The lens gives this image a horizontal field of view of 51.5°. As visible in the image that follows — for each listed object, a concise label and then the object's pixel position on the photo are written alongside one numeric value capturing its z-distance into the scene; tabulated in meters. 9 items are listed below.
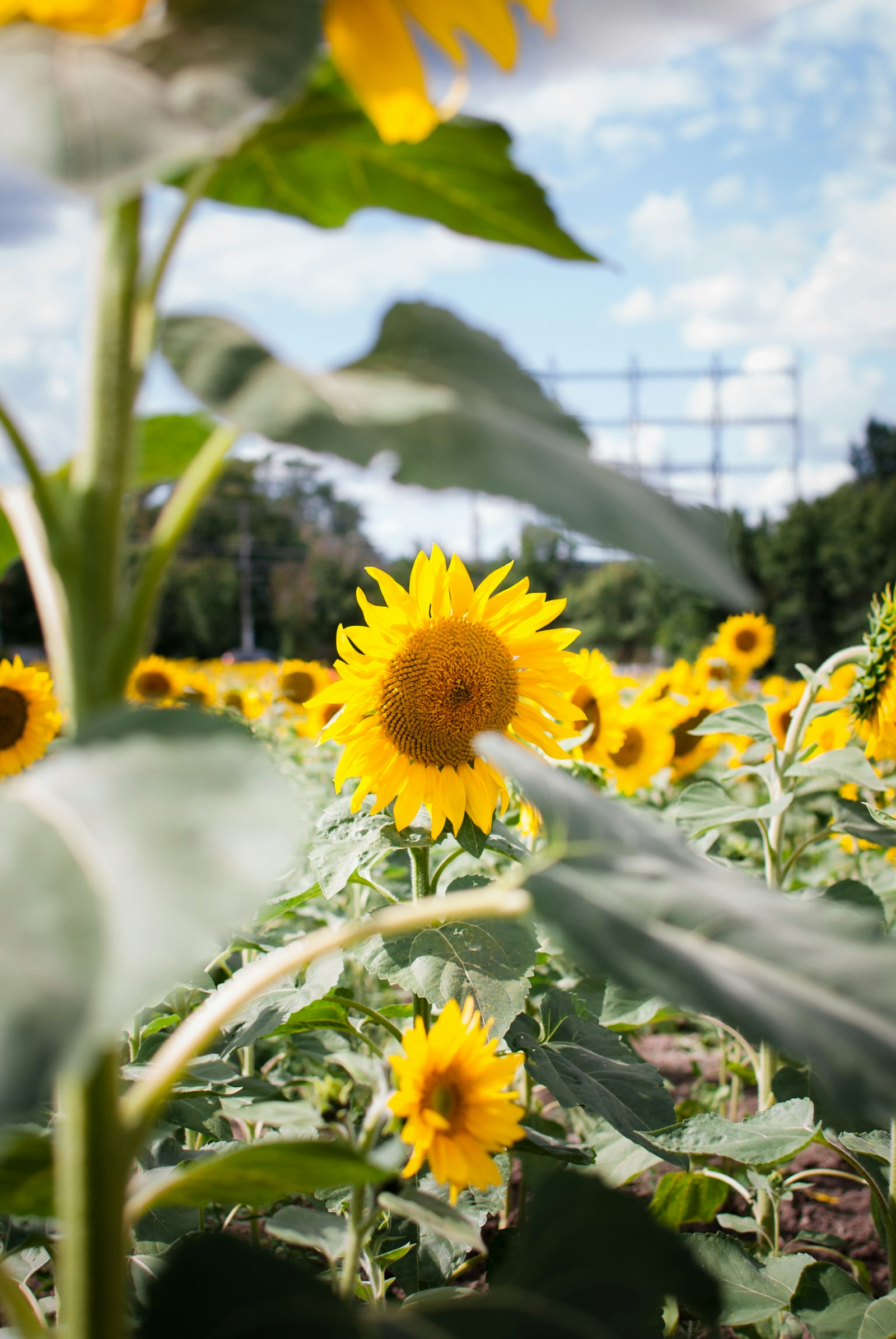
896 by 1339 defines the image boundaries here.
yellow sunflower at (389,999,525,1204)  0.77
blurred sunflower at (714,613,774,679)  4.29
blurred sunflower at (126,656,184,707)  3.90
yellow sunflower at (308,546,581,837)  1.17
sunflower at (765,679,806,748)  2.35
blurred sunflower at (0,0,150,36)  0.40
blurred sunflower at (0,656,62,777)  2.49
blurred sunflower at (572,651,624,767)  2.08
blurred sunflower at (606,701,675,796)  2.31
